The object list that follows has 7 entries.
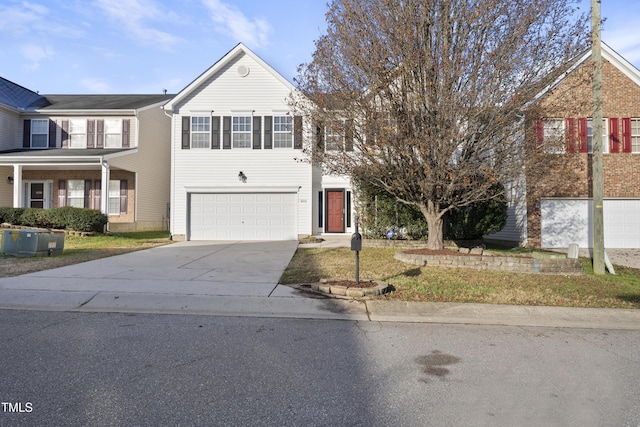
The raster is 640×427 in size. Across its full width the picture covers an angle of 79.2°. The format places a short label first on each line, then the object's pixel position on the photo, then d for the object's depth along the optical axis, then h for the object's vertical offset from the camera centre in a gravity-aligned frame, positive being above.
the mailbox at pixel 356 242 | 6.69 -0.40
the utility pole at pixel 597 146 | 9.35 +1.80
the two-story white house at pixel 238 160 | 17.20 +2.63
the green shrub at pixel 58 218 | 16.20 +0.03
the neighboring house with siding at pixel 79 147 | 20.08 +3.76
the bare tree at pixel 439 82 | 9.18 +3.41
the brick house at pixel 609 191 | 15.25 +1.10
